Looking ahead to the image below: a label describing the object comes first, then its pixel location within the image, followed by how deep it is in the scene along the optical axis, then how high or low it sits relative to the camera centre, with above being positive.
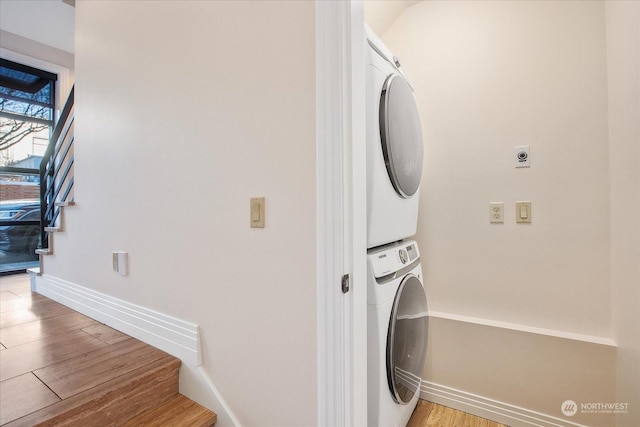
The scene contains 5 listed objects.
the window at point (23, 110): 3.37 +1.27
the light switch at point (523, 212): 1.54 -0.01
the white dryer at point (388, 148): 1.08 +0.26
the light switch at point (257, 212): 1.01 +0.01
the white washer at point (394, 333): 1.05 -0.47
